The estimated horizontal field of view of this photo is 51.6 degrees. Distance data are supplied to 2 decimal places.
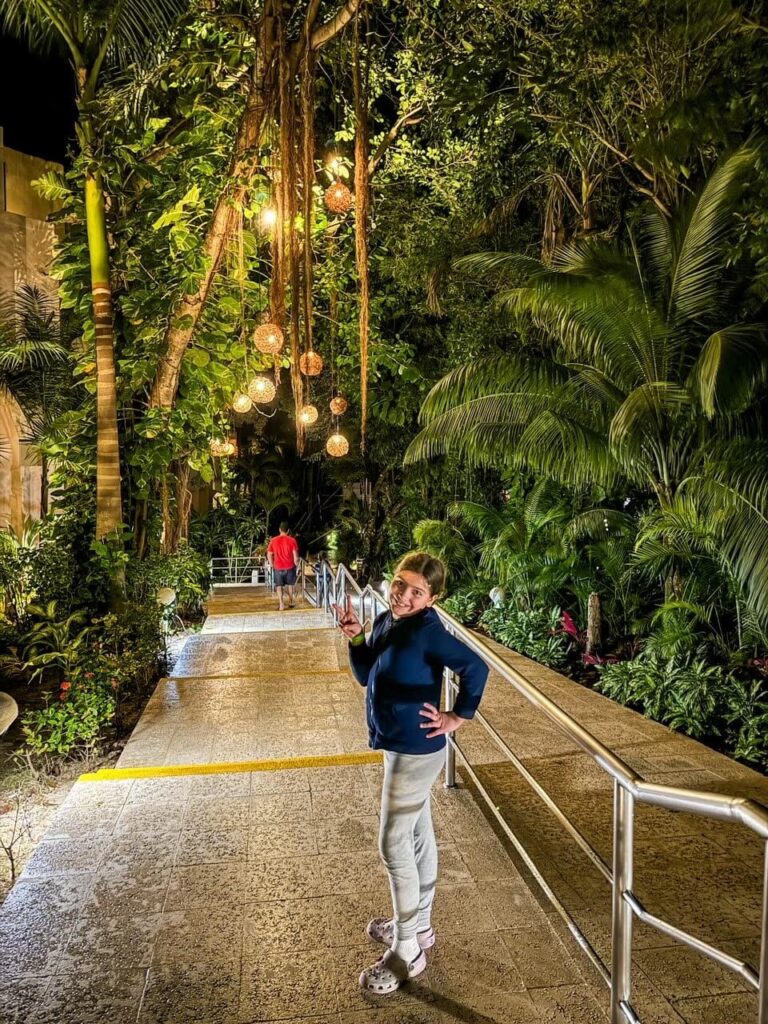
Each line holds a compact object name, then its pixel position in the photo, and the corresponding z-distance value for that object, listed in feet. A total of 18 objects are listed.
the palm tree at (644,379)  19.63
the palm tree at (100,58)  20.79
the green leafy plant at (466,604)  39.74
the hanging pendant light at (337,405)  31.09
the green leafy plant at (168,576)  24.79
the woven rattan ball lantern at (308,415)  20.41
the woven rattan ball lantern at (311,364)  18.05
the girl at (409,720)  8.41
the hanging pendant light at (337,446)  31.32
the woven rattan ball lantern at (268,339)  19.66
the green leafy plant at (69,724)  18.48
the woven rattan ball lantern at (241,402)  28.65
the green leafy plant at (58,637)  20.44
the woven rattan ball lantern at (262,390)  25.46
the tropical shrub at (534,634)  29.84
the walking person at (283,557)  43.86
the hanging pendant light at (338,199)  20.03
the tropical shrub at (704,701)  19.13
